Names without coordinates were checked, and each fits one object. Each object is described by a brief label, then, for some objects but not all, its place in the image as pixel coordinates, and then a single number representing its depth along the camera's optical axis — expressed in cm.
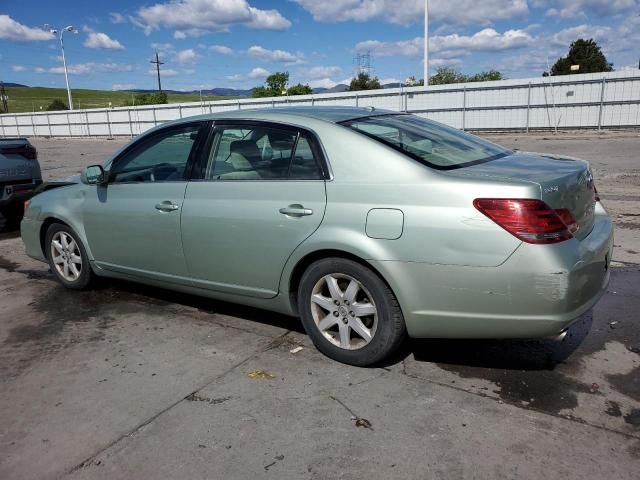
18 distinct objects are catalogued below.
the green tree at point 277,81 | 8256
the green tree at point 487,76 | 6068
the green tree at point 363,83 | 6531
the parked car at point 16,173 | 814
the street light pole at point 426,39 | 2939
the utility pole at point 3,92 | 7609
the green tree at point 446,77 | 6038
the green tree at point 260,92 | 7258
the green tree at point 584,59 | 6022
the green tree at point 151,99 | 6779
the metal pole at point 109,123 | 3909
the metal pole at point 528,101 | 2469
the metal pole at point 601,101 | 2336
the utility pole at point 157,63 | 7719
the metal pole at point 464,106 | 2579
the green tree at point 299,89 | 7271
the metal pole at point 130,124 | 3794
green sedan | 287
